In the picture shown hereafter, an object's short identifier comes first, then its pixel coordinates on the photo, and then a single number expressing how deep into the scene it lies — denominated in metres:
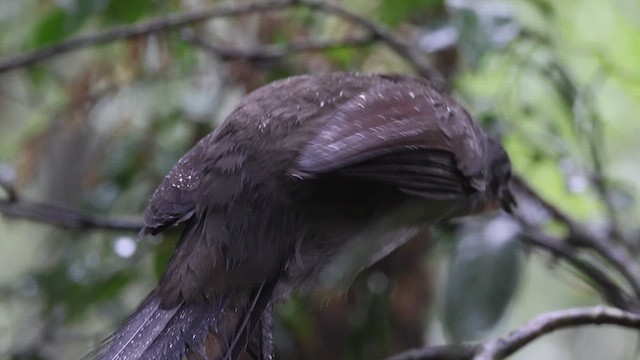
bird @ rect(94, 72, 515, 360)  5.24
